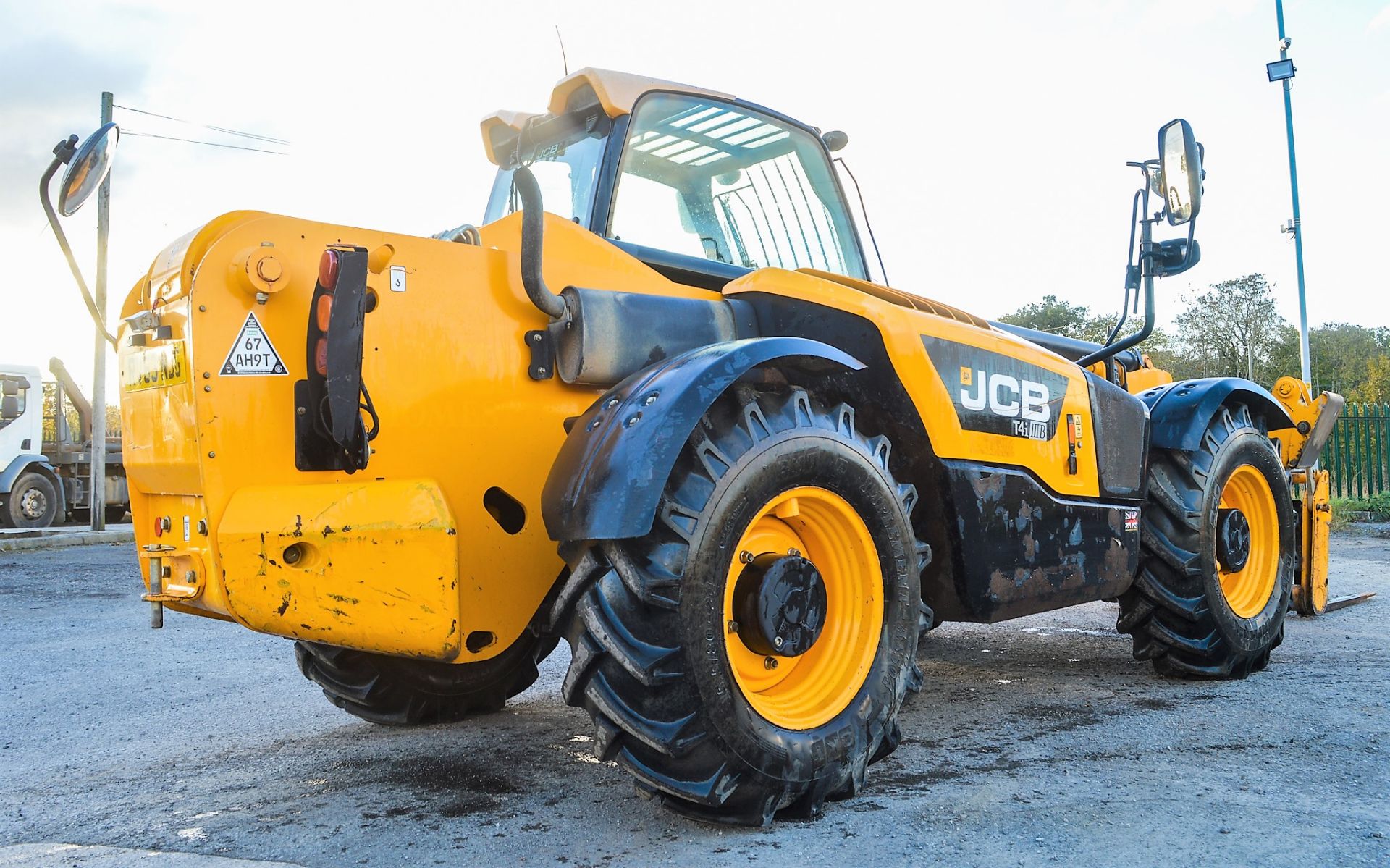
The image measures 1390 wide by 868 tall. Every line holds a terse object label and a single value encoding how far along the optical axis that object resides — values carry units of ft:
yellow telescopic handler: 9.31
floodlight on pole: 53.06
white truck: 57.57
